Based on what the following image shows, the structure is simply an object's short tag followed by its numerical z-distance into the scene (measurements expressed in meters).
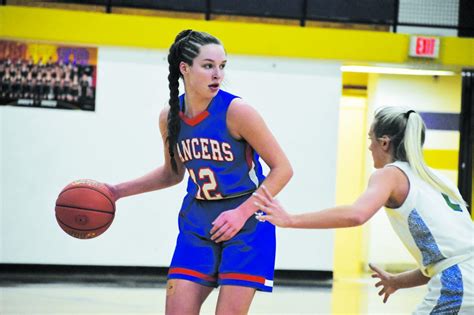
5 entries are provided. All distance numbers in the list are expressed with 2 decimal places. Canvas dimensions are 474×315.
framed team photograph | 18.21
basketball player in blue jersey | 6.88
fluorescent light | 20.19
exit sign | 19.01
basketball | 7.99
